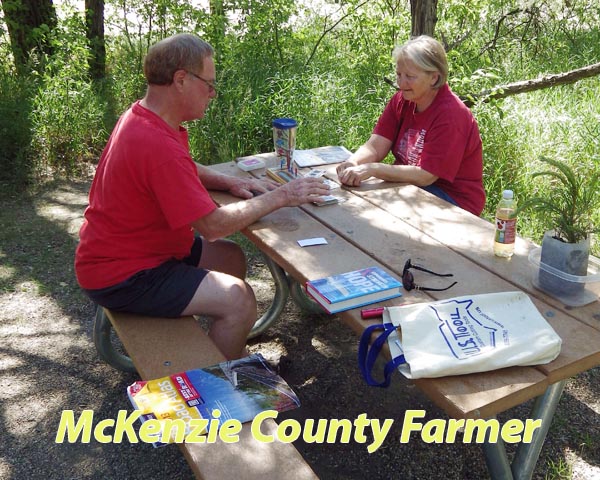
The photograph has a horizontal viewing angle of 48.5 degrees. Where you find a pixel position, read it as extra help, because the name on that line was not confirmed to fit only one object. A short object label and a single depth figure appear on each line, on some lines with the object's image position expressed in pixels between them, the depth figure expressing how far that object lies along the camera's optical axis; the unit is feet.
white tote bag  5.22
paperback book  6.17
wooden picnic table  5.17
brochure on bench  6.00
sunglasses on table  6.50
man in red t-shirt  7.50
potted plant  6.09
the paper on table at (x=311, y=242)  7.68
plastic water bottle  6.90
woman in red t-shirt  9.54
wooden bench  5.50
